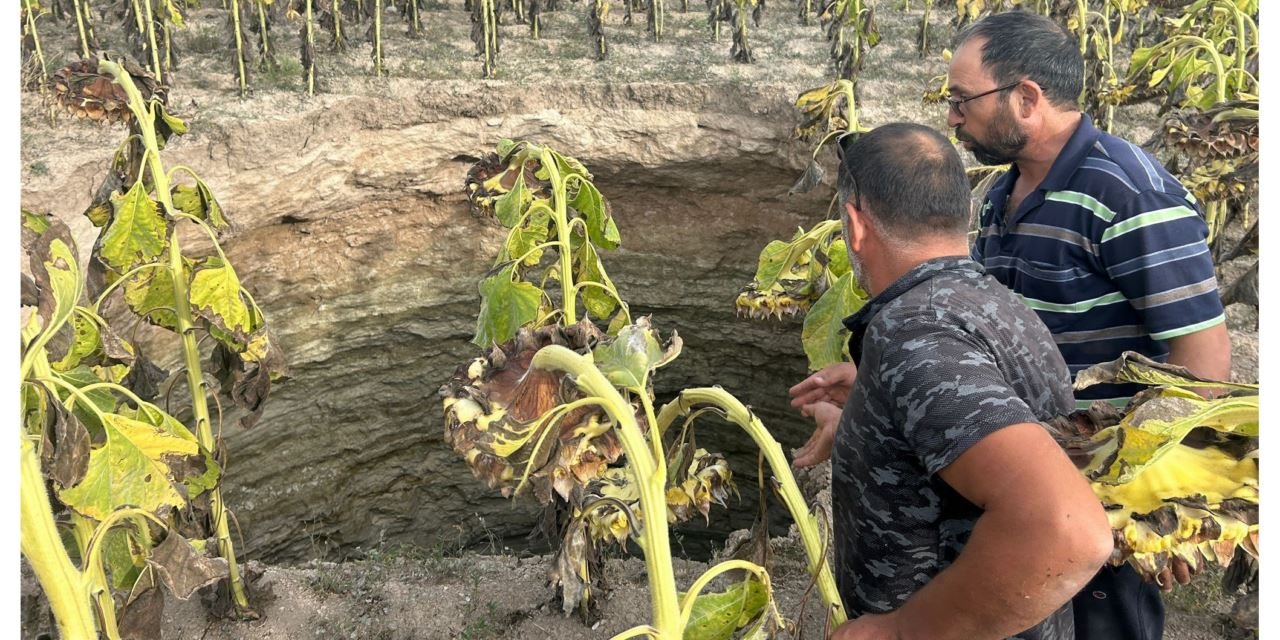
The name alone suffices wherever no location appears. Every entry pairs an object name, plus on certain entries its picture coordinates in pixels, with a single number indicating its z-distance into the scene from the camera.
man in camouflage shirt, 1.24
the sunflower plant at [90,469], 1.53
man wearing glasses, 2.14
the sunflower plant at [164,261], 2.63
